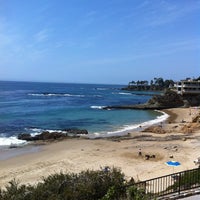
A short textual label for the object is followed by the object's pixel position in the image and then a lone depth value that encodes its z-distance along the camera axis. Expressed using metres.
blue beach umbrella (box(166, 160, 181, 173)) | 17.69
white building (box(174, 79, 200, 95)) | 78.13
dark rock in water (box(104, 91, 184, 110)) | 66.55
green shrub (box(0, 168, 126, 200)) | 9.16
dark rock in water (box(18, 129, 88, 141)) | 30.96
